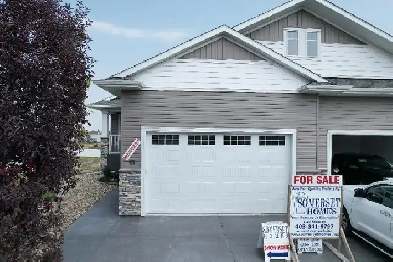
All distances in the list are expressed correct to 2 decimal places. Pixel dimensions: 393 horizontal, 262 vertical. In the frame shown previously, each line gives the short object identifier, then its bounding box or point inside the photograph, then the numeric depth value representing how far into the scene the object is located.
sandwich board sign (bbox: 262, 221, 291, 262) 6.43
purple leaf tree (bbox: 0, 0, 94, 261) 3.92
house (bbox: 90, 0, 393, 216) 9.60
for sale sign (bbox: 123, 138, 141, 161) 9.47
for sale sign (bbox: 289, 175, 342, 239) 6.72
